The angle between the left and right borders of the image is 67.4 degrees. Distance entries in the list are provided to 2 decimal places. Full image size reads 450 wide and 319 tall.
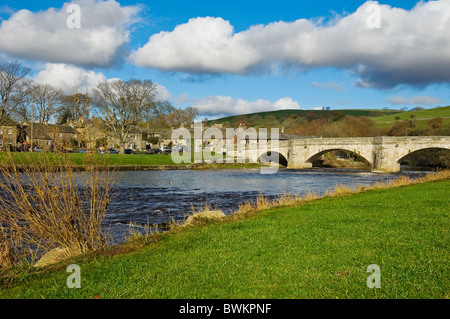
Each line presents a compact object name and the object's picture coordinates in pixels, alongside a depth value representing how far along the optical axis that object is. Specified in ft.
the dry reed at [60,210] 25.04
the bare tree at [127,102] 178.60
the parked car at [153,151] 221.87
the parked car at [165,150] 229.86
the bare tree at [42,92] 153.41
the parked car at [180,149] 223.47
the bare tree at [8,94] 150.61
